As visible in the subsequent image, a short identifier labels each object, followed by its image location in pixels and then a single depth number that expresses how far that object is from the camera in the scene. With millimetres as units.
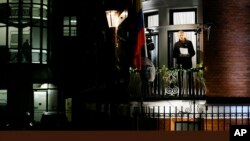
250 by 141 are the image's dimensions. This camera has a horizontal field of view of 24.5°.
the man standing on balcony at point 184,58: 17688
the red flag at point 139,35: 16844
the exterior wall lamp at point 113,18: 19391
